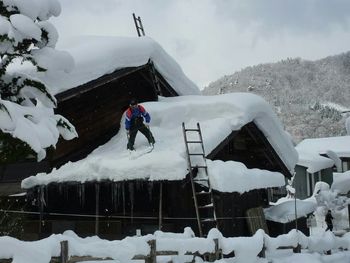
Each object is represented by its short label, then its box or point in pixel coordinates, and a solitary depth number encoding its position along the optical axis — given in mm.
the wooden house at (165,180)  11047
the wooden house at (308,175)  33156
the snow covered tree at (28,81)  5582
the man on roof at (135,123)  12414
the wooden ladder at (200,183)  10684
